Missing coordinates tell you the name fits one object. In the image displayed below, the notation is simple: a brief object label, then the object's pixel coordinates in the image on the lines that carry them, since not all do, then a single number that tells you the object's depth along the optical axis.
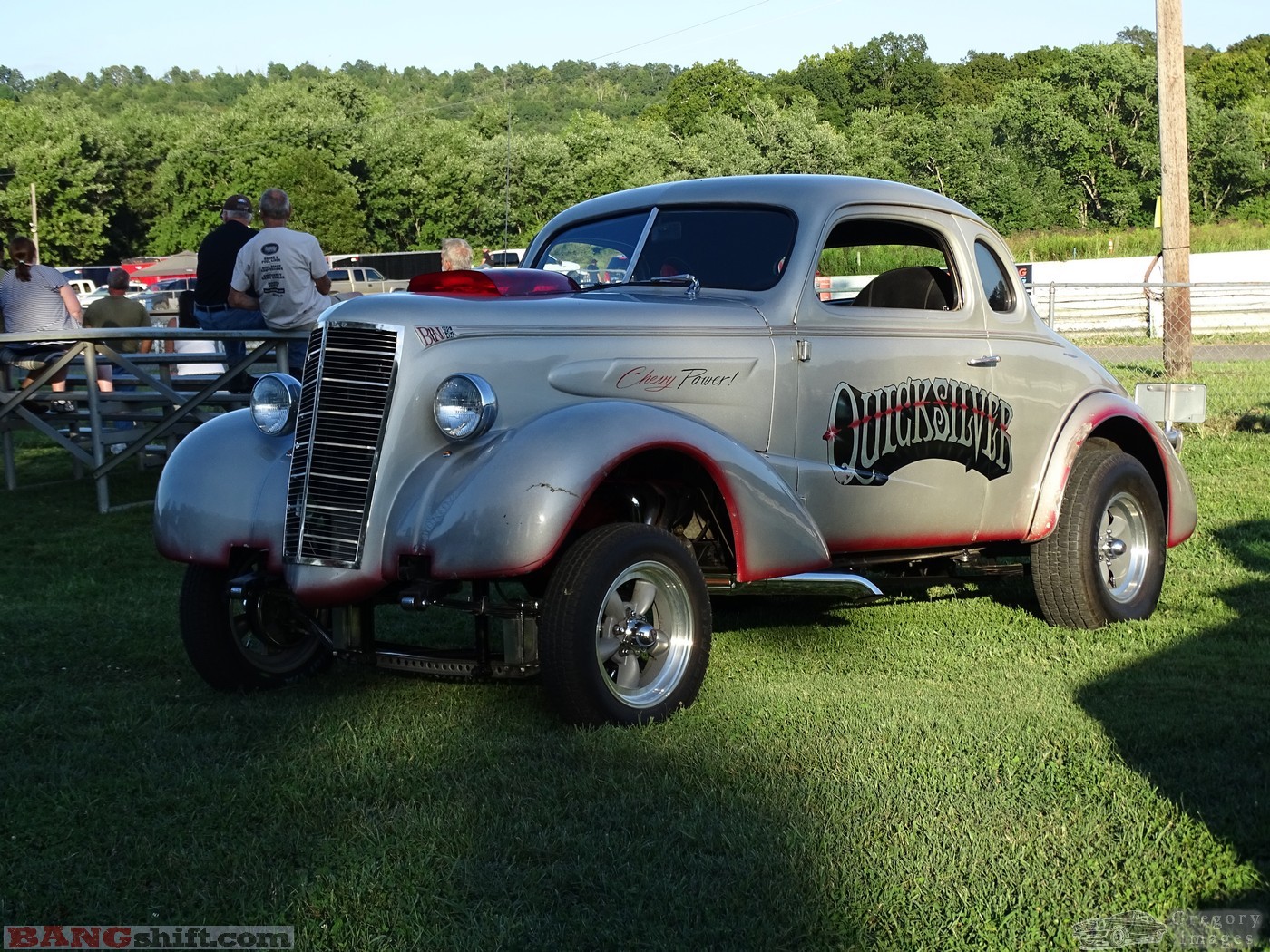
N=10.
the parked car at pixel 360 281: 40.61
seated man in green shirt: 13.81
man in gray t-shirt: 9.23
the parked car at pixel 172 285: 41.49
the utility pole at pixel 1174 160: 15.80
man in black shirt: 9.77
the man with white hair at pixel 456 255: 8.55
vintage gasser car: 4.20
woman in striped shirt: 11.01
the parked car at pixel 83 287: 40.81
